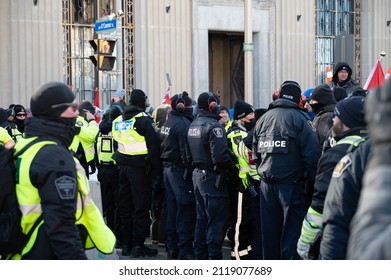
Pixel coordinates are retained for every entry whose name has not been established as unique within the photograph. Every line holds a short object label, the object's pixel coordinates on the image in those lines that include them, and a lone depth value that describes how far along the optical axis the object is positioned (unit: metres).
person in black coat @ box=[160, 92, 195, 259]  10.56
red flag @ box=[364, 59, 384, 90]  13.42
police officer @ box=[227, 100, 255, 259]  10.02
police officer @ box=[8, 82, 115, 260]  4.50
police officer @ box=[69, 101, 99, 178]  12.27
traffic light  15.65
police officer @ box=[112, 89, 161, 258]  10.89
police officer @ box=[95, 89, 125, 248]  12.03
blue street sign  15.72
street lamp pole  18.44
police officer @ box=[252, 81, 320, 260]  8.14
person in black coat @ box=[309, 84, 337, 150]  8.84
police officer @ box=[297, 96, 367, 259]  5.49
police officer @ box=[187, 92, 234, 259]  9.59
